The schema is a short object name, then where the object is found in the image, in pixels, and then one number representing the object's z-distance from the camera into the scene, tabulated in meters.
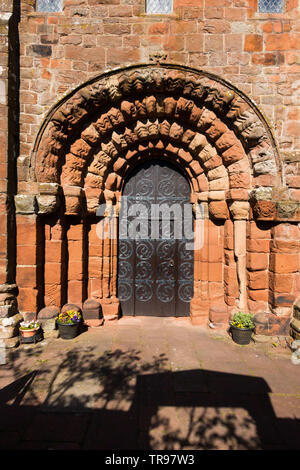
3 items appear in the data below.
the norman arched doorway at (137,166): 5.05
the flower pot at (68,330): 4.94
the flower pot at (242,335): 4.83
